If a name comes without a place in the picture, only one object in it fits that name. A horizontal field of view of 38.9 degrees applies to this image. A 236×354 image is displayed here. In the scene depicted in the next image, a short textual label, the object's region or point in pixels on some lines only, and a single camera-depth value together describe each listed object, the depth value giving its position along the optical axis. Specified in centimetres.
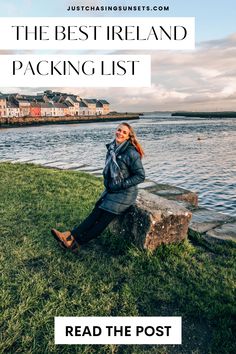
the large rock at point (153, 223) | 488
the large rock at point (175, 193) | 797
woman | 491
